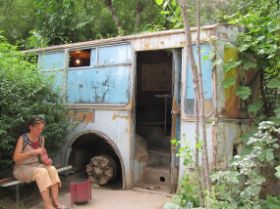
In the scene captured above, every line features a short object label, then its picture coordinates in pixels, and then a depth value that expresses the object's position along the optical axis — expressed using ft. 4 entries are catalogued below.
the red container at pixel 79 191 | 19.06
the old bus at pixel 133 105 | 18.07
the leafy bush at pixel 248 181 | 14.58
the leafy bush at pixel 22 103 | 19.11
